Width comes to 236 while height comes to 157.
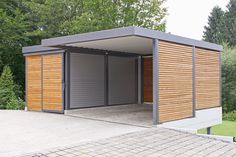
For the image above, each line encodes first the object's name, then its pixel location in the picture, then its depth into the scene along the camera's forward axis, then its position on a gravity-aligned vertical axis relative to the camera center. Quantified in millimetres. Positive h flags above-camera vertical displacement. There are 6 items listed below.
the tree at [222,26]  28475 +6303
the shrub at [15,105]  11698 -1206
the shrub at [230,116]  15571 -2288
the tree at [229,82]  16702 -169
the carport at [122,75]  6778 +165
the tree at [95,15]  15772 +4176
